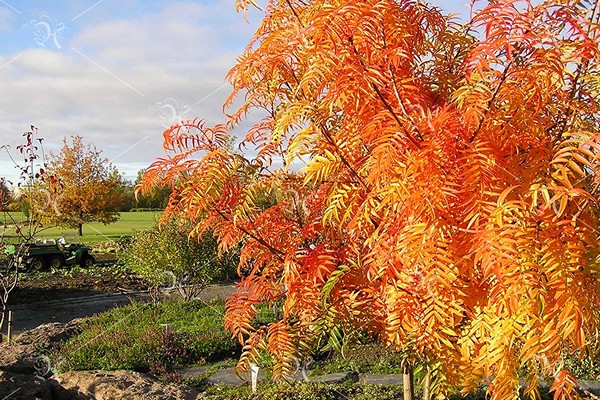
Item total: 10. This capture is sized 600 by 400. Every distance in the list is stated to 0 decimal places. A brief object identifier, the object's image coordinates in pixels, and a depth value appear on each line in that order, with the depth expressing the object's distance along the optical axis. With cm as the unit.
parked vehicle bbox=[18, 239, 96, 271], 1617
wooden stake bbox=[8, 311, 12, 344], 820
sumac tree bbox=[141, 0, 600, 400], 234
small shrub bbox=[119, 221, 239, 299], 1126
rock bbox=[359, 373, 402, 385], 603
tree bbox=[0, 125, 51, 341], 843
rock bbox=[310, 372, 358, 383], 610
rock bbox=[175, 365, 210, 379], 661
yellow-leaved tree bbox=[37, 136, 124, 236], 2266
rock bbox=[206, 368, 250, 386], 621
